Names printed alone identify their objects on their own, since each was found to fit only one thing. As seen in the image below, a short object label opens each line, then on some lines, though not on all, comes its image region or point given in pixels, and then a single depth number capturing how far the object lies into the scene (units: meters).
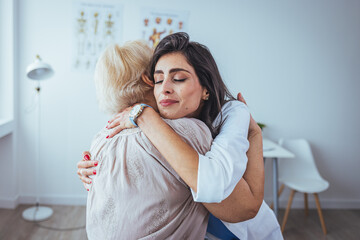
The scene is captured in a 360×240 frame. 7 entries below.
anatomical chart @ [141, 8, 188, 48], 3.24
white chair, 3.22
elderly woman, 0.86
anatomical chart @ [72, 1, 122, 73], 3.17
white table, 2.74
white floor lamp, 2.74
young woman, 0.81
